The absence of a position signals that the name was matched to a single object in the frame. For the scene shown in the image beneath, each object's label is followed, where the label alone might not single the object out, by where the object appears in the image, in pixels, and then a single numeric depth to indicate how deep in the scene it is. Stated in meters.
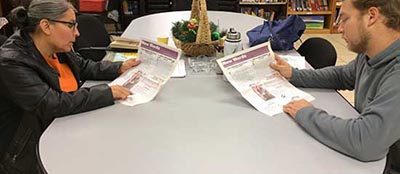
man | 1.33
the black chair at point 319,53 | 2.63
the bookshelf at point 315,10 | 5.80
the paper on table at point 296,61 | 2.25
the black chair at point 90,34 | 3.00
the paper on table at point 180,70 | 2.13
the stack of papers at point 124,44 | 2.44
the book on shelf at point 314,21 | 5.88
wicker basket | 2.33
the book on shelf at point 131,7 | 5.45
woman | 1.66
